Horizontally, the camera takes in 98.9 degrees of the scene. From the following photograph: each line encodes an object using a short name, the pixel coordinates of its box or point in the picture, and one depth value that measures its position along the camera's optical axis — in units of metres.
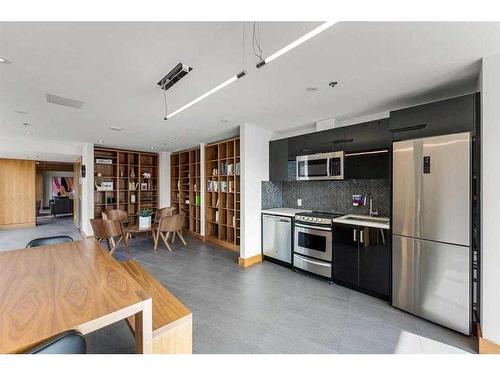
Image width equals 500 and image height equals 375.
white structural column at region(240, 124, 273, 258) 3.72
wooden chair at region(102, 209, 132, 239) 5.33
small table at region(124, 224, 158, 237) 4.39
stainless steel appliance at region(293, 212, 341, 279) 3.08
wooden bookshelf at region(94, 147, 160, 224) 6.04
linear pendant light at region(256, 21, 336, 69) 1.02
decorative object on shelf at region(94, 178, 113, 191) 5.83
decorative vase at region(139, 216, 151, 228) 4.73
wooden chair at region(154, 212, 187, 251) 4.55
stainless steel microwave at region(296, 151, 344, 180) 3.18
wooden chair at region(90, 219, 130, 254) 4.12
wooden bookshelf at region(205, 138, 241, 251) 4.61
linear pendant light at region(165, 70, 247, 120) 1.41
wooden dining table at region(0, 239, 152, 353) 0.94
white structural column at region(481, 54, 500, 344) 1.71
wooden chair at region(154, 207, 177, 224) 5.96
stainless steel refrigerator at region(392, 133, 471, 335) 1.98
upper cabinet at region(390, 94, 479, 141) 1.99
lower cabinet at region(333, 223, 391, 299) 2.54
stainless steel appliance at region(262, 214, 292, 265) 3.58
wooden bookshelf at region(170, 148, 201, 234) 6.00
